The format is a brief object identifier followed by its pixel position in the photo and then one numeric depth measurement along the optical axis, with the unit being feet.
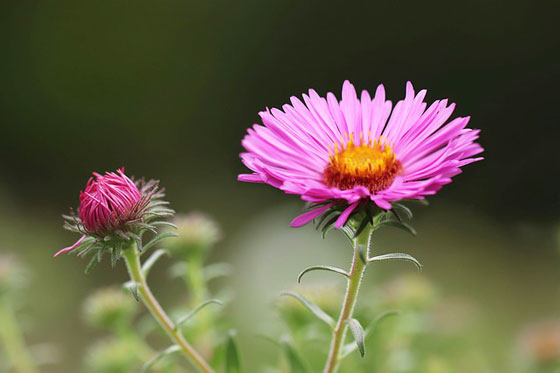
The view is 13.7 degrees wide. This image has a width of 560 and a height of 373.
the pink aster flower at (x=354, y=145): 1.13
